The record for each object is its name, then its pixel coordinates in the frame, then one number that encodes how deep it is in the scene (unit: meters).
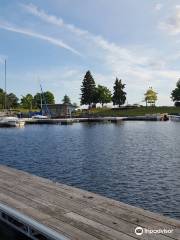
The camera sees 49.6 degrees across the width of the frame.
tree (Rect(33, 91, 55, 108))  109.46
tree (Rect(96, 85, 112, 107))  91.57
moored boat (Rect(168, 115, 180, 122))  65.38
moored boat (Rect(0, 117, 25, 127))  54.70
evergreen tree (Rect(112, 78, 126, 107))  88.43
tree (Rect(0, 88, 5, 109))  98.23
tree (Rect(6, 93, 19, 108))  106.04
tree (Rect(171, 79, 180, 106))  86.60
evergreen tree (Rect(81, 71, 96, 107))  87.70
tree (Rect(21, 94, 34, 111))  108.82
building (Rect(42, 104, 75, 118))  81.10
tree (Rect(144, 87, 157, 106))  96.25
